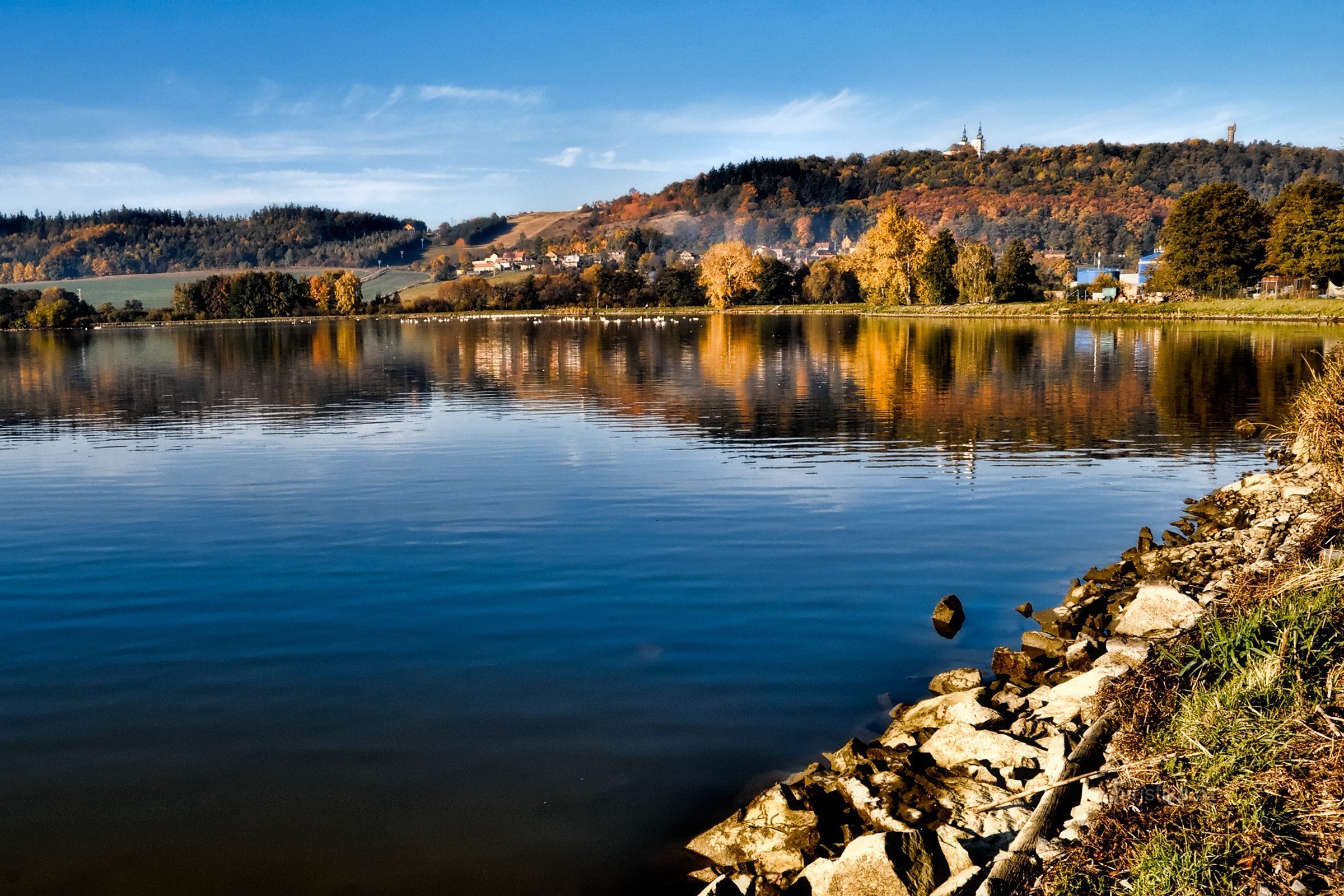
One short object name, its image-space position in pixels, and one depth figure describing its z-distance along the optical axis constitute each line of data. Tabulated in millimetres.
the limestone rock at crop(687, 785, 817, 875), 7453
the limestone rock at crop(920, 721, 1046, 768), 8312
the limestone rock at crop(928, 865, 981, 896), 6270
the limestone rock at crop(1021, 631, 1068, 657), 11297
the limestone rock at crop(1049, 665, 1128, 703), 9195
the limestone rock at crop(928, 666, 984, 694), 10375
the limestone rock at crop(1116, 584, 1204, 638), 11000
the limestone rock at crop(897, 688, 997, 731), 9273
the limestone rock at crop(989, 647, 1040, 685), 10789
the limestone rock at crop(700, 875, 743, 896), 6668
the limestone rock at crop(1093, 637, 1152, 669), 9664
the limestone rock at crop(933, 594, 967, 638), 12781
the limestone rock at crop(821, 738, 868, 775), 8547
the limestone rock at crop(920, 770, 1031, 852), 7367
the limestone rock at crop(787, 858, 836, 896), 6696
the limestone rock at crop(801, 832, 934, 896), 6488
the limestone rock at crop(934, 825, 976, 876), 6780
